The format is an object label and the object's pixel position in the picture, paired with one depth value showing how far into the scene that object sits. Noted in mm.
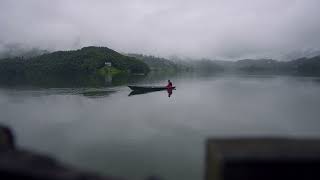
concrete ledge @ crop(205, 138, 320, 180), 3859
